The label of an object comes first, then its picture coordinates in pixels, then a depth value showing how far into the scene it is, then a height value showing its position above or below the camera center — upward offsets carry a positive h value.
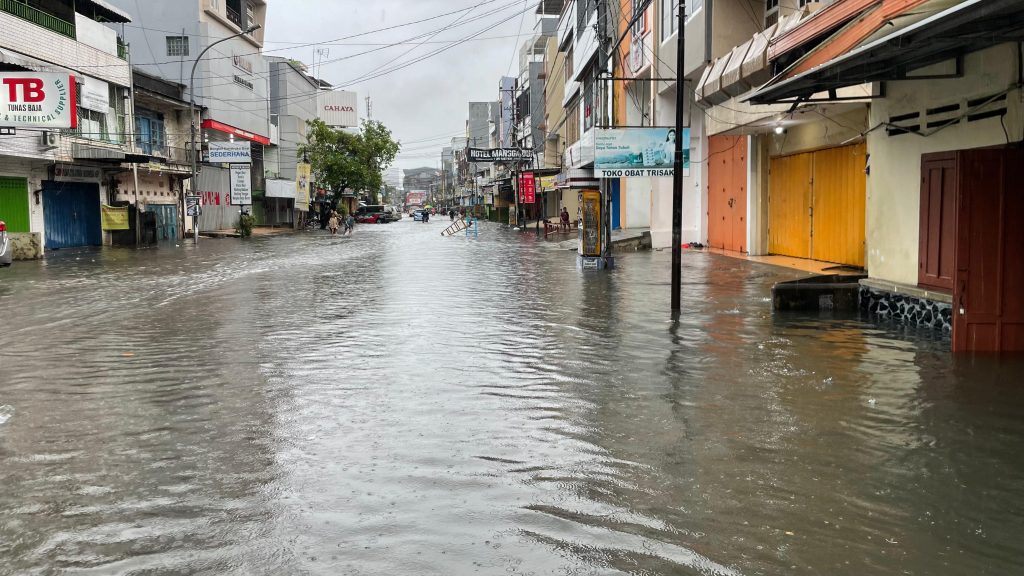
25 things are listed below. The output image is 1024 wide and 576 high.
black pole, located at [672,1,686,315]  13.05 +0.42
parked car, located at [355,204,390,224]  92.81 +0.67
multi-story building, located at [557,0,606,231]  29.08 +7.27
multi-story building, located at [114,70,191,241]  41.75 +3.87
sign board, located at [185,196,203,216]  42.34 +0.85
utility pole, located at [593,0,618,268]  21.32 +0.62
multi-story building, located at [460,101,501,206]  142.16 +15.17
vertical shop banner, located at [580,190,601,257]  21.28 -0.11
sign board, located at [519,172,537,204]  61.53 +2.21
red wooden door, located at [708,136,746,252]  25.25 +0.73
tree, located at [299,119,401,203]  72.94 +5.86
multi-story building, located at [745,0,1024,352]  8.83 +0.95
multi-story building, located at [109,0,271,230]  53.03 +10.37
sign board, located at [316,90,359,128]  103.81 +13.78
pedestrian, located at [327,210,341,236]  54.72 -0.09
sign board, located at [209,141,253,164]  47.19 +3.86
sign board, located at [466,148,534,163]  45.28 +3.57
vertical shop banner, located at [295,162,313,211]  68.56 +2.91
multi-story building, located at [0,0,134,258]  29.08 +3.46
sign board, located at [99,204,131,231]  38.78 +0.28
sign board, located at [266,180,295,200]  66.12 +2.58
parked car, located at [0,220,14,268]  22.98 -0.65
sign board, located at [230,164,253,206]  52.97 +2.16
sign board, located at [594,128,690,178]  18.02 +1.42
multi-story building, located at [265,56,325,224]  69.12 +8.17
